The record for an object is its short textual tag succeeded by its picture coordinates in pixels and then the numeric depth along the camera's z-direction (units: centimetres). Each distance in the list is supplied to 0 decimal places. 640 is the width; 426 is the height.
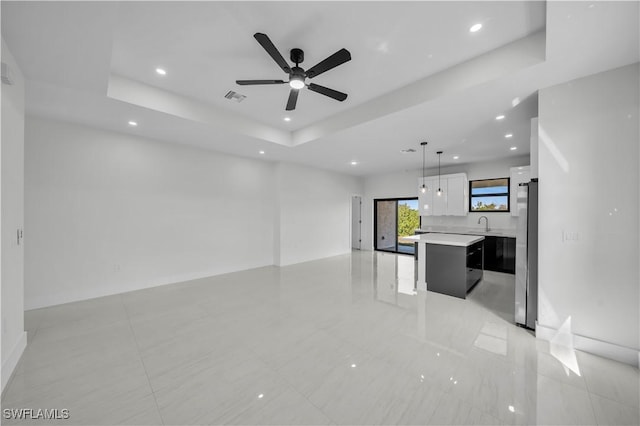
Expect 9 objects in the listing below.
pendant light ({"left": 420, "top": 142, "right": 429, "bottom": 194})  476
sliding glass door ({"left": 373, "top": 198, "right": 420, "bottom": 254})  861
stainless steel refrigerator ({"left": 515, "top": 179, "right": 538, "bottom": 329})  284
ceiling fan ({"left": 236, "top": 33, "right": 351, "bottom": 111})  208
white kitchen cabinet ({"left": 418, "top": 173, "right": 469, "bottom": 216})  652
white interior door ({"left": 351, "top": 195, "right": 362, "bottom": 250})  941
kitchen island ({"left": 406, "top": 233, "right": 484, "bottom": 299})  400
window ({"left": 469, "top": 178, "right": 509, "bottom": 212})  616
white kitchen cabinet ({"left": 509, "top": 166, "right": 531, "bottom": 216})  542
